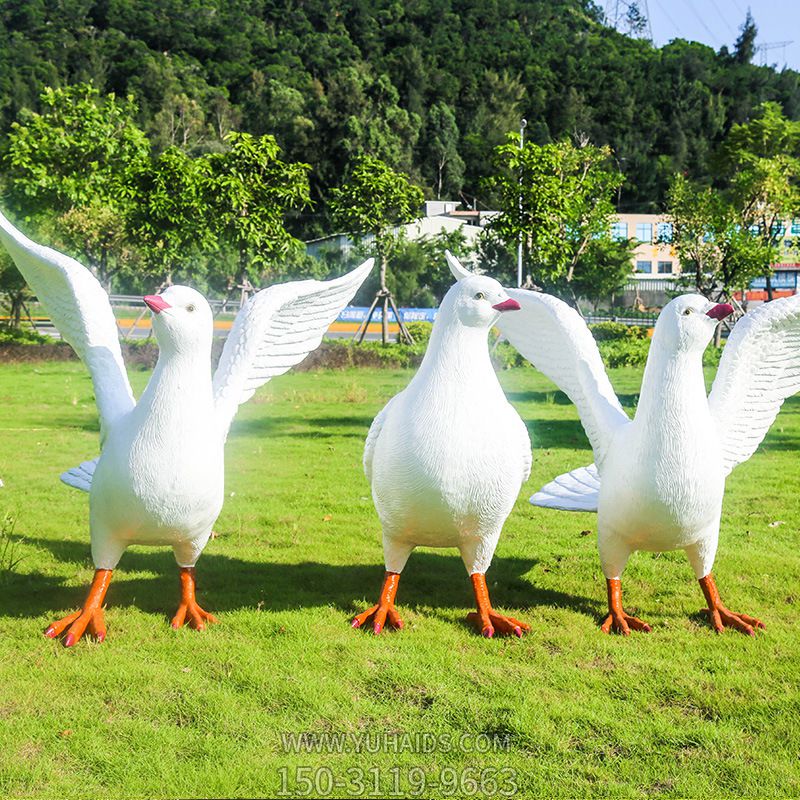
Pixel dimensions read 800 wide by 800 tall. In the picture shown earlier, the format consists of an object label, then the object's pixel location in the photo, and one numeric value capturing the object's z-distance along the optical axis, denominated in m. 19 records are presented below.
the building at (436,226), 44.59
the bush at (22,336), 19.68
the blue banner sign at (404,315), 35.06
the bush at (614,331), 24.47
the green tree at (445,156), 60.25
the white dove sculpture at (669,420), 4.25
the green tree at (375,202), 19.23
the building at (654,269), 54.31
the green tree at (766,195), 24.70
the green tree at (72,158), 19.42
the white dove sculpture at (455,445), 4.20
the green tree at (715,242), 23.20
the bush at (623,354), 18.45
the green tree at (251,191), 16.80
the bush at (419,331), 22.77
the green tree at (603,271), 40.38
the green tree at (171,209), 17.69
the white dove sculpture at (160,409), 4.13
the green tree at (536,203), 16.42
